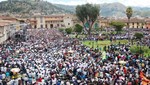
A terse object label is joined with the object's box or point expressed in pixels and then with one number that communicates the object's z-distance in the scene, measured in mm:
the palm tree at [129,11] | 50240
